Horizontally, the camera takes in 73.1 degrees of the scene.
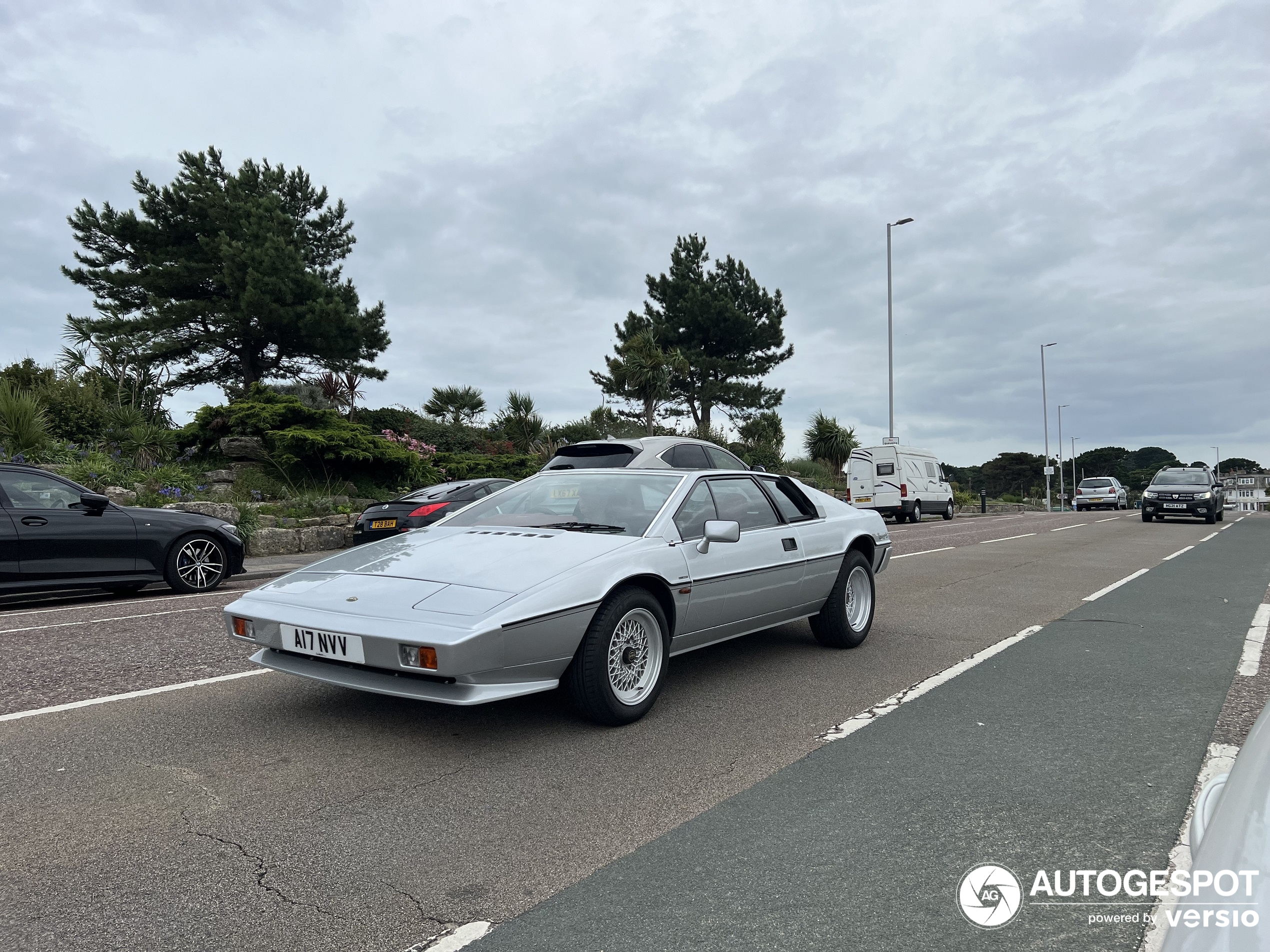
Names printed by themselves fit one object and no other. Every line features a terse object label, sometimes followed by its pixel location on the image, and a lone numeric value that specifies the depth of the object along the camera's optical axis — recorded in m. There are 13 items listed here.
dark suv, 25.11
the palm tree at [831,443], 39.31
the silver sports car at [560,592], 3.69
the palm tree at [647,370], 35.50
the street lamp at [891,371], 33.91
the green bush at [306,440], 17.95
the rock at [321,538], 15.25
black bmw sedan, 8.30
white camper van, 27.06
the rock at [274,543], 14.30
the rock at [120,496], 13.45
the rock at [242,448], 18.30
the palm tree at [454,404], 34.91
